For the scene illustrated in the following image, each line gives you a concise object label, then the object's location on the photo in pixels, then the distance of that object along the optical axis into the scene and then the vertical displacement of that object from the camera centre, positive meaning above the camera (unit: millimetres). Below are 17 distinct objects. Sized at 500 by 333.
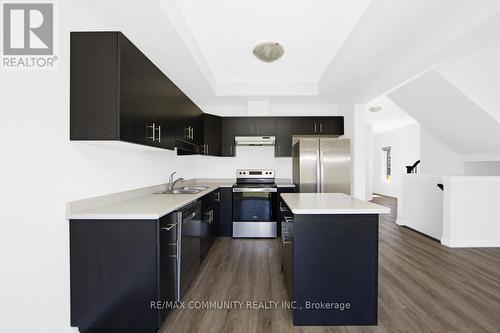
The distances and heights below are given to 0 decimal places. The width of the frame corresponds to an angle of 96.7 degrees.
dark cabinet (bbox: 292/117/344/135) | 4371 +796
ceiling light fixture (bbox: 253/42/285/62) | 2713 +1434
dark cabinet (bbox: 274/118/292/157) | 4375 +561
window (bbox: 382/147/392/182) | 9469 +103
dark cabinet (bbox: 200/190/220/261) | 2832 -801
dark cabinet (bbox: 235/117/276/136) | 4379 +798
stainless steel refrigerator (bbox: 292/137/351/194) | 3713 +8
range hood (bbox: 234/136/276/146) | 4277 +492
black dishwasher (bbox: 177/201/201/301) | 1995 -792
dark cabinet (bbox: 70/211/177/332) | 1610 -791
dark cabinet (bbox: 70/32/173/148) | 1579 +573
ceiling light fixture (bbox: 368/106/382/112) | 5668 +1480
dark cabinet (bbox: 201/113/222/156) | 3978 +578
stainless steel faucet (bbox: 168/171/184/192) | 3158 -262
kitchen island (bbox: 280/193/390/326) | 1750 -791
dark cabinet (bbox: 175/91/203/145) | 2735 +620
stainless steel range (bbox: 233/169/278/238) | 3824 -786
